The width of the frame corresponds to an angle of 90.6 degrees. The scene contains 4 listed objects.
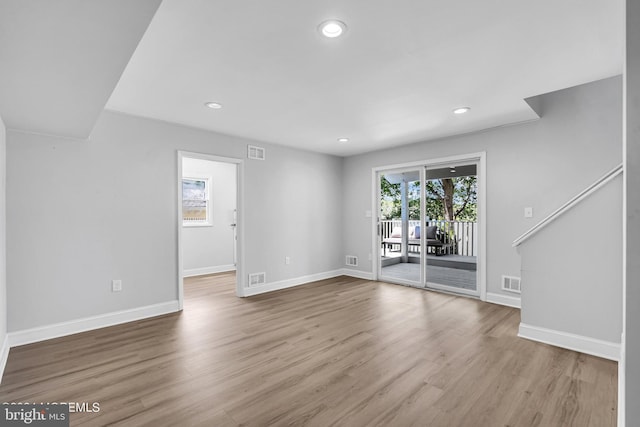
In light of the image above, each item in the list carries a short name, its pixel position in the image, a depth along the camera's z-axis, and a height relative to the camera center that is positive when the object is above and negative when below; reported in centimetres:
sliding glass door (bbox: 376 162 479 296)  498 -20
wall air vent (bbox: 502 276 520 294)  418 -94
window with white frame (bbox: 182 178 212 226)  652 +28
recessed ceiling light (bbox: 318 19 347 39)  192 +116
